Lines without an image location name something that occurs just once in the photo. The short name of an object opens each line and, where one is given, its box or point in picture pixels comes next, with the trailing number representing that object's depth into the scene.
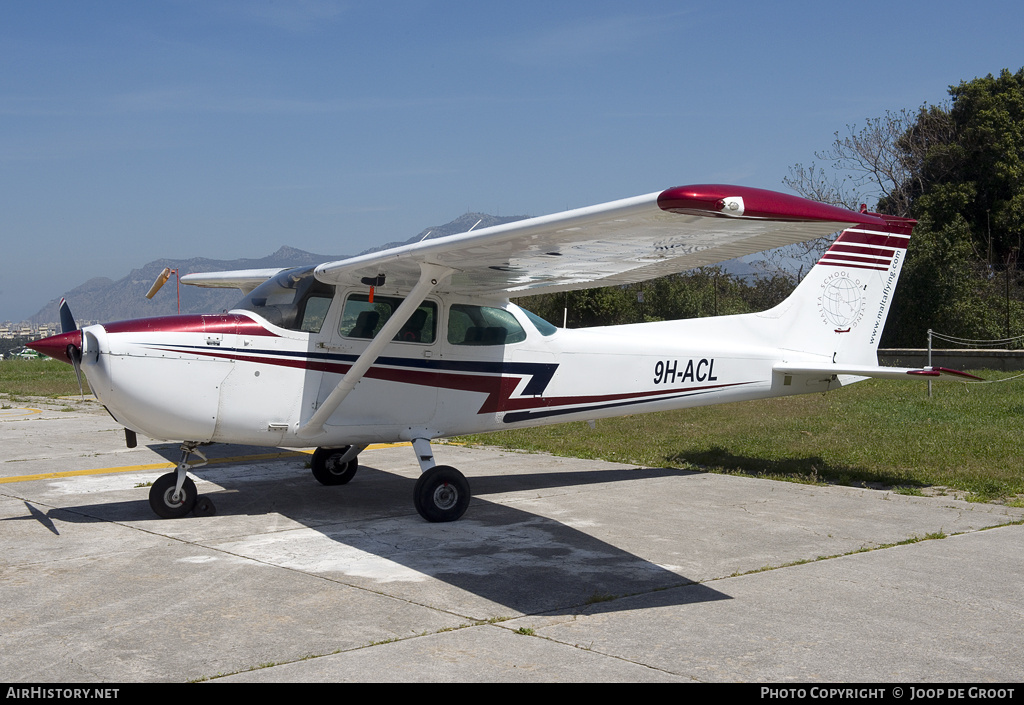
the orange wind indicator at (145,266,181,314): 11.14
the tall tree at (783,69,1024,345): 23.88
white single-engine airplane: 6.86
